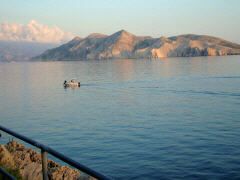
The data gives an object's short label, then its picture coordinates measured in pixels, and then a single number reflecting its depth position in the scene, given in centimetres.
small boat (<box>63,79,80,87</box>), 8229
